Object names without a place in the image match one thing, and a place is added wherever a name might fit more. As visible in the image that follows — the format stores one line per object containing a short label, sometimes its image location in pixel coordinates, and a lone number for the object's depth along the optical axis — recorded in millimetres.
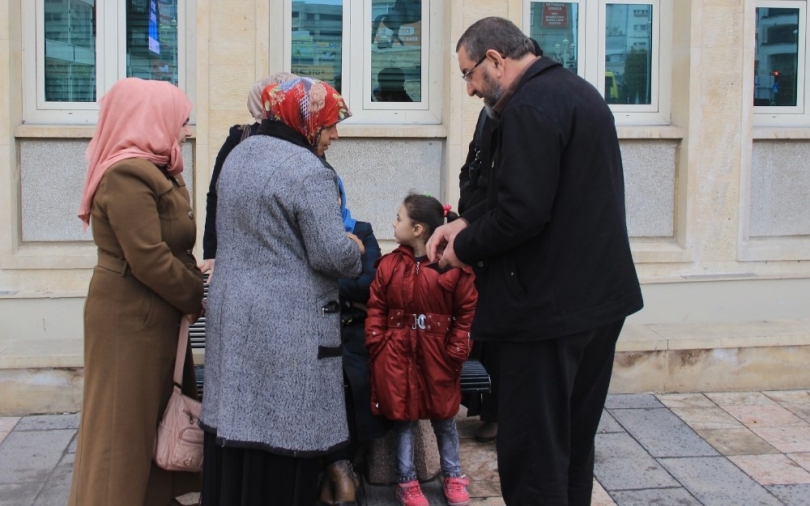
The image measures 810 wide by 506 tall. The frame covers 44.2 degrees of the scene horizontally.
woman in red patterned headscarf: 3393
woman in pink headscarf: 3627
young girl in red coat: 4266
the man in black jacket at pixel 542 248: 3189
